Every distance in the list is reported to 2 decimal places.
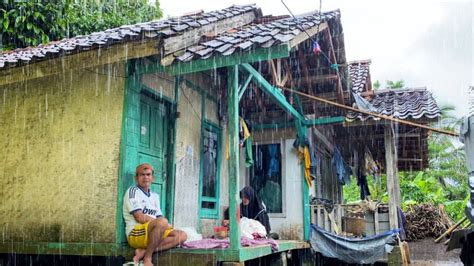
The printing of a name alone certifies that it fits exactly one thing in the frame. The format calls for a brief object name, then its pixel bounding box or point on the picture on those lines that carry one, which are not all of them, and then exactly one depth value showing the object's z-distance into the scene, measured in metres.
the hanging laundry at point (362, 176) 14.71
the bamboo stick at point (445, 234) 11.28
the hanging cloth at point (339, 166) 10.97
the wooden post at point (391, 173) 9.11
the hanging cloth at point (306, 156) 9.54
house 5.48
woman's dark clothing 8.43
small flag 7.21
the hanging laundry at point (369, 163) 14.06
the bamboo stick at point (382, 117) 6.81
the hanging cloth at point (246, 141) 8.30
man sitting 5.22
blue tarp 8.98
